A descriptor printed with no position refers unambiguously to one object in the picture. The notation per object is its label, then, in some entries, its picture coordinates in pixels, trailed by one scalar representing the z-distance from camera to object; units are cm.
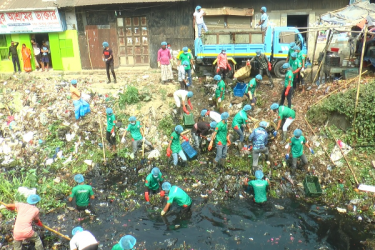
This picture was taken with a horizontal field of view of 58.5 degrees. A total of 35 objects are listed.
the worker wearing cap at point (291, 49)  1222
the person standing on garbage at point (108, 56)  1338
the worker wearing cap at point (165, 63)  1375
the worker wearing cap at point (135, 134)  1069
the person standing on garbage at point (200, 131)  1066
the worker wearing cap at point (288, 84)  1087
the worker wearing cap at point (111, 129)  1108
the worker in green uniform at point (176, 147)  1011
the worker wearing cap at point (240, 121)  1048
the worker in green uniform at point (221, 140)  1011
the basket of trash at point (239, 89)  1303
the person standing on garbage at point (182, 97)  1182
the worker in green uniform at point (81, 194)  851
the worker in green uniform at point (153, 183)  883
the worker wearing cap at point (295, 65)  1164
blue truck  1364
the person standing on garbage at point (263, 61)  1319
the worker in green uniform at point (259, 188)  873
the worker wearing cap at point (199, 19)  1472
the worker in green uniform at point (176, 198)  822
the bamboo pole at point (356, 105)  998
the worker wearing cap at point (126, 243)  636
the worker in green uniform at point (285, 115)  1038
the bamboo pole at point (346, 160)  933
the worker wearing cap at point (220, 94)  1209
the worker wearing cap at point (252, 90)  1191
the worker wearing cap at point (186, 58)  1313
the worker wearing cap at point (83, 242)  660
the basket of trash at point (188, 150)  1083
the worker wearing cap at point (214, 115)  1119
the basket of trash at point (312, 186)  916
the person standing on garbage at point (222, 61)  1309
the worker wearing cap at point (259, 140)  977
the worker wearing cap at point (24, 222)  721
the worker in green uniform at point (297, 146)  948
